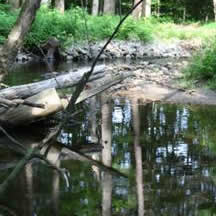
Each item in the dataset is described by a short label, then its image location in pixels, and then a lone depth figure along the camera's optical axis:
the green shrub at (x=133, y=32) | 24.80
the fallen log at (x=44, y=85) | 7.99
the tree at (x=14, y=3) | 27.57
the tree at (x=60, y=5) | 30.94
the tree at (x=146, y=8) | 34.25
